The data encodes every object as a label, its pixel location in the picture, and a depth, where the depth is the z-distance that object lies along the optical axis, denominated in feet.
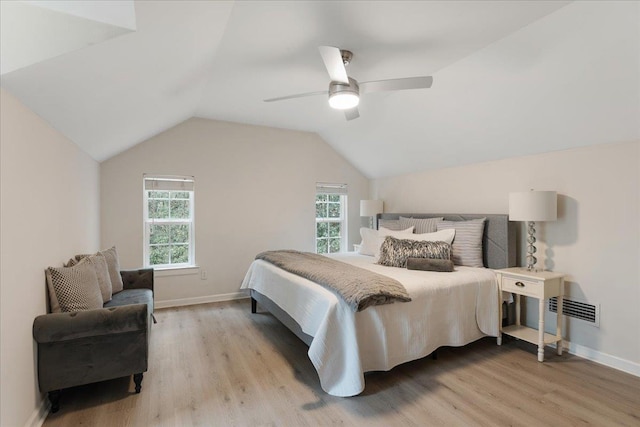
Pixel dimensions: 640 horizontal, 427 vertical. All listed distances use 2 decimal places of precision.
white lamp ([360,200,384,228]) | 16.88
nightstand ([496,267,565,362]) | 8.84
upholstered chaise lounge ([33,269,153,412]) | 6.44
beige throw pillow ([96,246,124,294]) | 10.09
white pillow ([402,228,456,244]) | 11.49
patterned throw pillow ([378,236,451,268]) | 10.69
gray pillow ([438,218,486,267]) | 11.02
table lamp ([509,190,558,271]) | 9.20
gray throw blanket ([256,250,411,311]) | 7.20
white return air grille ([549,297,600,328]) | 8.96
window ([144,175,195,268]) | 13.89
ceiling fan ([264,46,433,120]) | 7.12
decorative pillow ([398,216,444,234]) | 12.85
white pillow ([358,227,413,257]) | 13.05
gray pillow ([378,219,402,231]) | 14.28
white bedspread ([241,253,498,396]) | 7.21
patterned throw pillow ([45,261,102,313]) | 7.07
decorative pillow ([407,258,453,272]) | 9.90
